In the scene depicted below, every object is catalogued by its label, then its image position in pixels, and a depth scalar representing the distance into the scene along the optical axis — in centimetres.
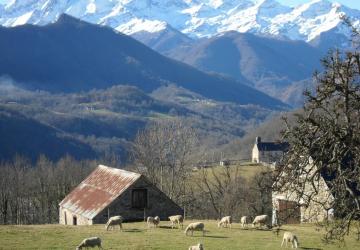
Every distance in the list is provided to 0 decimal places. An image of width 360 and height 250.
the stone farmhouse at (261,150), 16962
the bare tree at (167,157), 8319
